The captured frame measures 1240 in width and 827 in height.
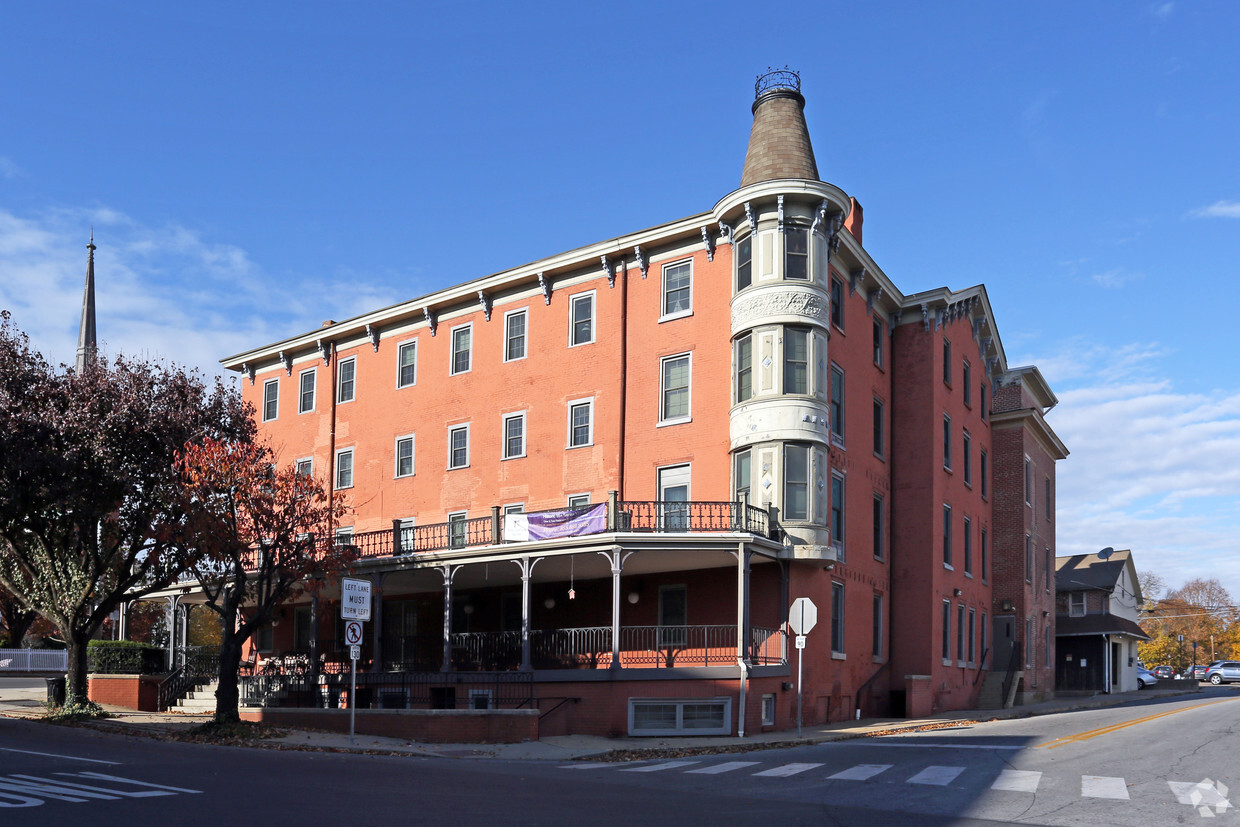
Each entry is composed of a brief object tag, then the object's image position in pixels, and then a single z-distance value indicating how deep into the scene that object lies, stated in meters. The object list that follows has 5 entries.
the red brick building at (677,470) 27.28
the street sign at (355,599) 22.44
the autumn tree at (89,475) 26.70
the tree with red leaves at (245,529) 25.16
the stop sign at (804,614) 24.53
